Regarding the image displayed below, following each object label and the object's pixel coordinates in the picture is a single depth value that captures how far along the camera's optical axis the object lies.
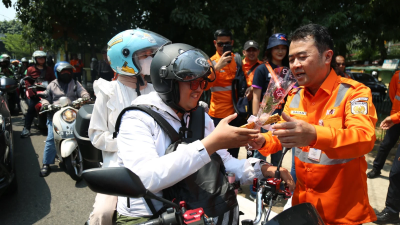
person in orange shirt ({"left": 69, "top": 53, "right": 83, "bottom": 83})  15.28
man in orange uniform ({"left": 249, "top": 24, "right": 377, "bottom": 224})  1.80
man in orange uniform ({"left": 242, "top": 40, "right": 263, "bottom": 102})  4.68
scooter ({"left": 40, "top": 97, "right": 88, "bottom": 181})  5.03
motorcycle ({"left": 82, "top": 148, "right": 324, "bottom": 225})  1.17
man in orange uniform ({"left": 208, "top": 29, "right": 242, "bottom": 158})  4.52
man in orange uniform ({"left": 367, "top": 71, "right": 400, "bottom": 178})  4.68
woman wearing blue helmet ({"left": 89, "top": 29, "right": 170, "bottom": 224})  2.59
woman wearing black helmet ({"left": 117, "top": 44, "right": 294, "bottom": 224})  1.43
